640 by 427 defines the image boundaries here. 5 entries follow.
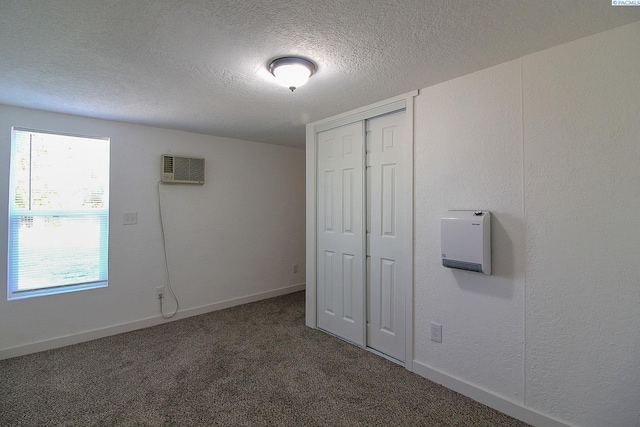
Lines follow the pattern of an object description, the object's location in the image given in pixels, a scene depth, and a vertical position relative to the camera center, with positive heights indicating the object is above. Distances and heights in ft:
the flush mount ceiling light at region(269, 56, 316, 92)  5.73 +2.97
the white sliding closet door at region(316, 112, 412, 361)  7.99 -0.46
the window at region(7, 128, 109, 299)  8.67 +0.11
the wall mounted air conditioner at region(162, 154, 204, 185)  10.88 +1.81
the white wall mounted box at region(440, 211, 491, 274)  6.01 -0.49
